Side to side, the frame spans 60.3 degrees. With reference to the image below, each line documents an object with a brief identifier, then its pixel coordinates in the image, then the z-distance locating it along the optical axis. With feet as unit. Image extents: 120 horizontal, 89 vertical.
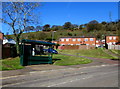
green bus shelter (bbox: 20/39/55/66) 35.00
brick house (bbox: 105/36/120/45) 158.42
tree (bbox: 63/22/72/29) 309.30
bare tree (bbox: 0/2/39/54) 50.48
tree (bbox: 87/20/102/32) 259.20
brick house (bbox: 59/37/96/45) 162.92
